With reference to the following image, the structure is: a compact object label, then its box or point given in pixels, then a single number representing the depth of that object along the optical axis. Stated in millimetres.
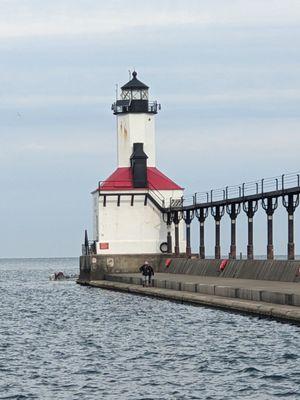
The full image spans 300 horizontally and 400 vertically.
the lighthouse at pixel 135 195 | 84188
